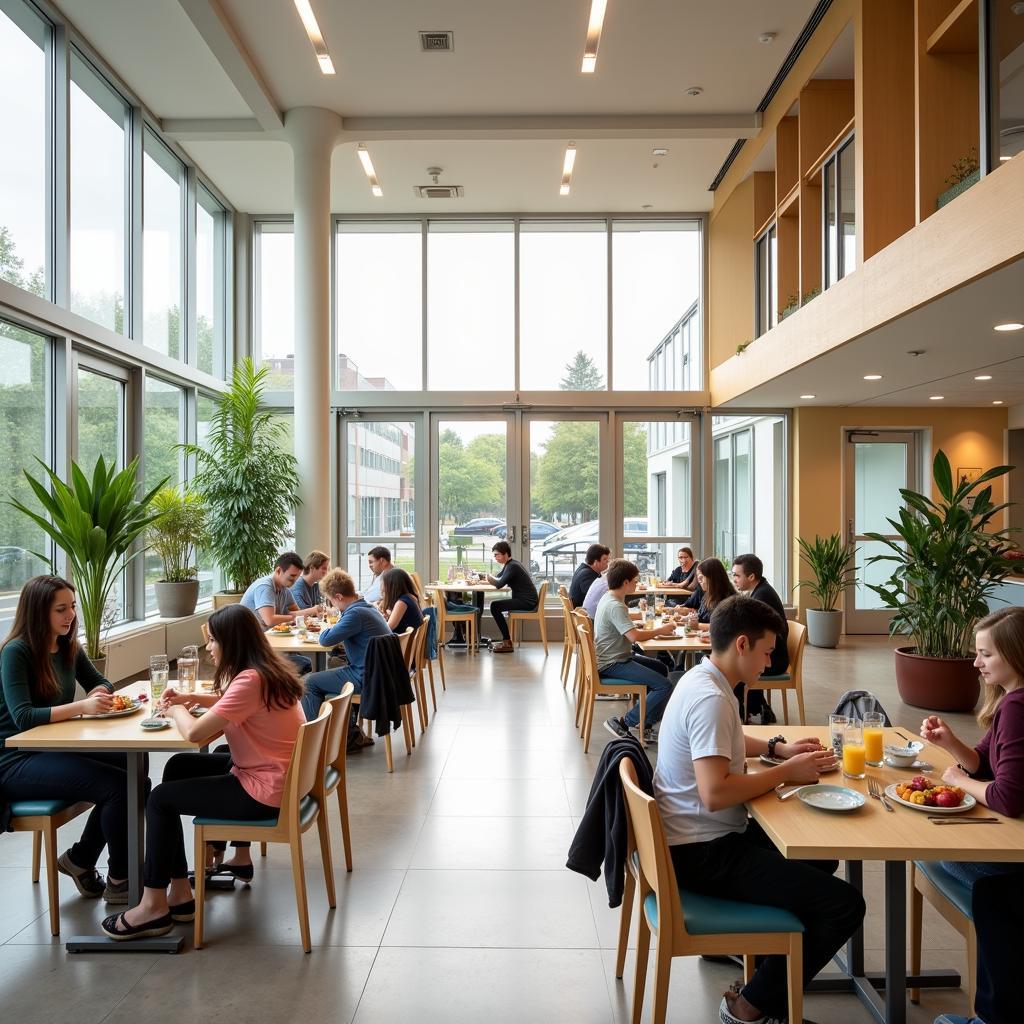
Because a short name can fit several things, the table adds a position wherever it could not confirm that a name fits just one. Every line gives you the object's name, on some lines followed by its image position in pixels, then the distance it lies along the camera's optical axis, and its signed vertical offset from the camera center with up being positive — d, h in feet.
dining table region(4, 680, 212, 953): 9.50 -2.67
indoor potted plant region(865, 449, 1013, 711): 20.61 -1.77
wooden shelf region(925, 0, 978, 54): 15.43 +9.86
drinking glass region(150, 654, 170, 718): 11.09 -2.16
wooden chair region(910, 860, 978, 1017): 7.72 -3.86
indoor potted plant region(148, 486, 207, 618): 25.26 -0.69
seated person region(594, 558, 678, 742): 17.85 -2.74
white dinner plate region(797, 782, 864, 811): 7.52 -2.65
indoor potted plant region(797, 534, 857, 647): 31.37 -2.52
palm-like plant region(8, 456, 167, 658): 17.16 -0.09
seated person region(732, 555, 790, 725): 18.11 -1.39
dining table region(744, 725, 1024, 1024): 6.70 -2.70
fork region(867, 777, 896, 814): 7.64 -2.67
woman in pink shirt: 9.61 -2.91
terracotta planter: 21.11 -4.22
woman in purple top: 7.40 -2.13
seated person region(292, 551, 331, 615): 21.80 -1.64
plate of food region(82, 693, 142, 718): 10.69 -2.52
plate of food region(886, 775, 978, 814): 7.43 -2.61
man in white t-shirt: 7.45 -2.81
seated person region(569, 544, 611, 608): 24.61 -1.45
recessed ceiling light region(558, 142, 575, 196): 28.19 +12.95
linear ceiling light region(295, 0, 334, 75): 19.34 +12.16
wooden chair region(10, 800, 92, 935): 9.82 -3.69
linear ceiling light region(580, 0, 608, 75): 18.76 +12.00
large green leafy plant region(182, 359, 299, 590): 27.32 +1.20
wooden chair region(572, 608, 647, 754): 17.42 -3.59
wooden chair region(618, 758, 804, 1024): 7.09 -3.64
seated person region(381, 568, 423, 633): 18.81 -1.89
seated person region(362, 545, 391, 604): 22.98 -1.17
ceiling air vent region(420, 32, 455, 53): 22.17 +13.41
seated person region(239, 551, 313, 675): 19.72 -1.76
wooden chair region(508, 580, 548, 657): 30.32 -3.64
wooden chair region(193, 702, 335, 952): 9.41 -3.64
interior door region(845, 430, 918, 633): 34.09 +1.32
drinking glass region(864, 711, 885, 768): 8.89 -2.46
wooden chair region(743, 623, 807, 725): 17.95 -3.43
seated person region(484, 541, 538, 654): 30.68 -2.55
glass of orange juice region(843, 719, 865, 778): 8.38 -2.48
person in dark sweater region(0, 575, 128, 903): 10.05 -2.64
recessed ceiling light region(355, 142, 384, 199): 28.51 +12.95
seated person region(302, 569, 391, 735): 16.21 -2.28
